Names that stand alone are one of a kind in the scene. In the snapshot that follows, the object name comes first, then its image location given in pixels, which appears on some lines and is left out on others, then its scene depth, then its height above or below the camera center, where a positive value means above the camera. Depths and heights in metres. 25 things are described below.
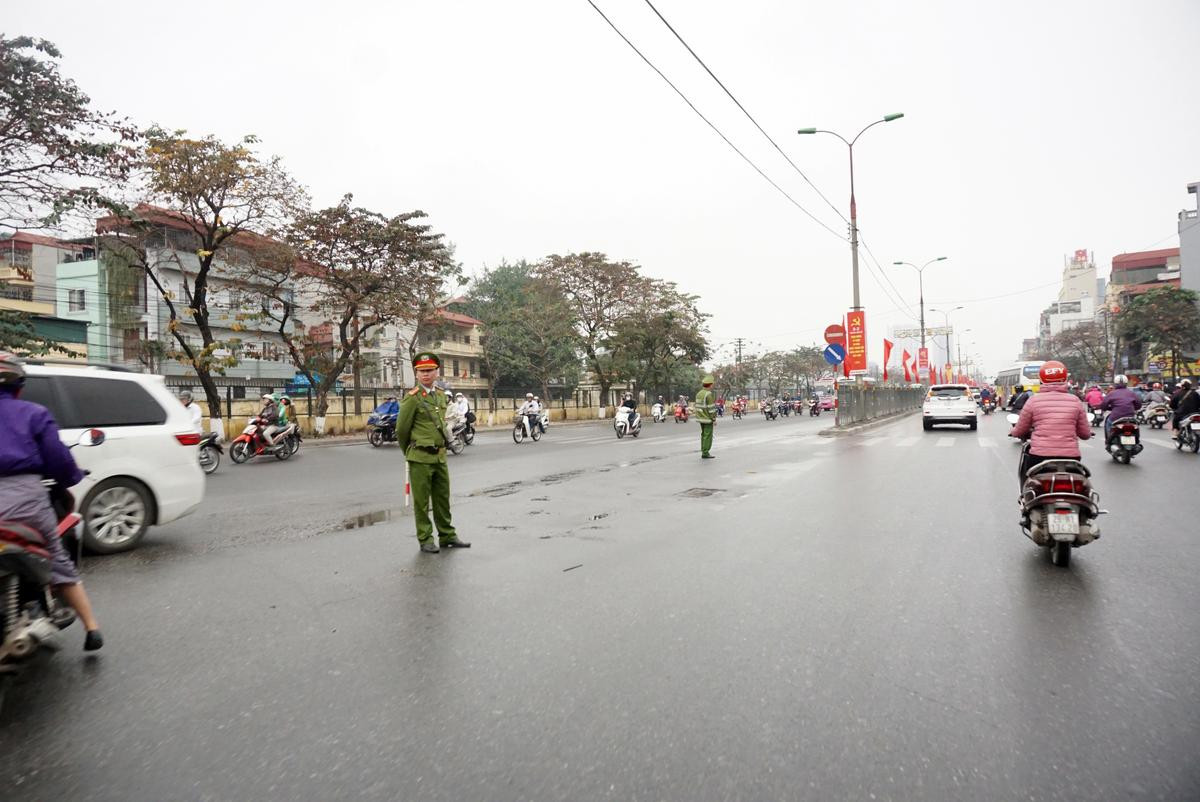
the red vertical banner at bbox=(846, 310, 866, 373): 23.81 +1.46
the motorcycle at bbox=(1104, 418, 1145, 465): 12.00 -1.12
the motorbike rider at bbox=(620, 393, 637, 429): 22.94 -0.47
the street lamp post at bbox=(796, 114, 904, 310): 22.95 +4.83
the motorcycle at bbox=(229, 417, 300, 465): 15.66 -0.83
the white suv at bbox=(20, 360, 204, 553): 5.96 -0.32
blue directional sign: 22.86 +1.03
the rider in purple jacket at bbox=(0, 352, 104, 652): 3.28 -0.26
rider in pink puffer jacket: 5.52 -0.35
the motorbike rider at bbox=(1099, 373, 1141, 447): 12.43 -0.52
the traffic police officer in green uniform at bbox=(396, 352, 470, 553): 6.11 -0.44
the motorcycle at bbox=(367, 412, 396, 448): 19.45 -0.72
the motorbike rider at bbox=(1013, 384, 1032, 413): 14.34 -0.36
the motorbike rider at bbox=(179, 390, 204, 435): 12.20 +0.20
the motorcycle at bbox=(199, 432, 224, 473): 13.39 -0.84
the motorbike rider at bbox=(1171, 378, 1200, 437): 13.56 -0.63
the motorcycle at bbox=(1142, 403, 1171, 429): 18.31 -1.11
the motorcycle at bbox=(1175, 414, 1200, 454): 13.36 -1.16
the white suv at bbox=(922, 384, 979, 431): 22.69 -0.83
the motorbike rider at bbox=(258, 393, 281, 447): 15.91 -0.25
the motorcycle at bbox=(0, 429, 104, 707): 3.11 -0.86
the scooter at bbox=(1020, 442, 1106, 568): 5.21 -0.98
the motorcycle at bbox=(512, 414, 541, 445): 21.53 -1.01
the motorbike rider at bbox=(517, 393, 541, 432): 22.03 -0.48
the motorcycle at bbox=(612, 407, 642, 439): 22.84 -0.94
